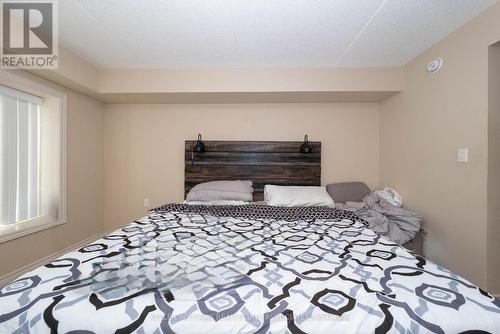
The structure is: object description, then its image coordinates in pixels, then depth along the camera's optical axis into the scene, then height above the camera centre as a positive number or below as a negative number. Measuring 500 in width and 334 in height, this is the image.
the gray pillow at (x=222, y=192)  2.67 -0.33
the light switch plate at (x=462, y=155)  1.85 +0.09
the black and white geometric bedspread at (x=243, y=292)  0.76 -0.49
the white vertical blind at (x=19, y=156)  2.15 +0.08
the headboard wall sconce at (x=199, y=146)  3.00 +0.24
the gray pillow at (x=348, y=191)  2.83 -0.33
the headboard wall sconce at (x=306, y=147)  2.96 +0.23
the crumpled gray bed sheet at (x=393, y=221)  2.21 -0.56
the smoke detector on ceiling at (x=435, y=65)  2.08 +0.93
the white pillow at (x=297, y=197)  2.52 -0.36
